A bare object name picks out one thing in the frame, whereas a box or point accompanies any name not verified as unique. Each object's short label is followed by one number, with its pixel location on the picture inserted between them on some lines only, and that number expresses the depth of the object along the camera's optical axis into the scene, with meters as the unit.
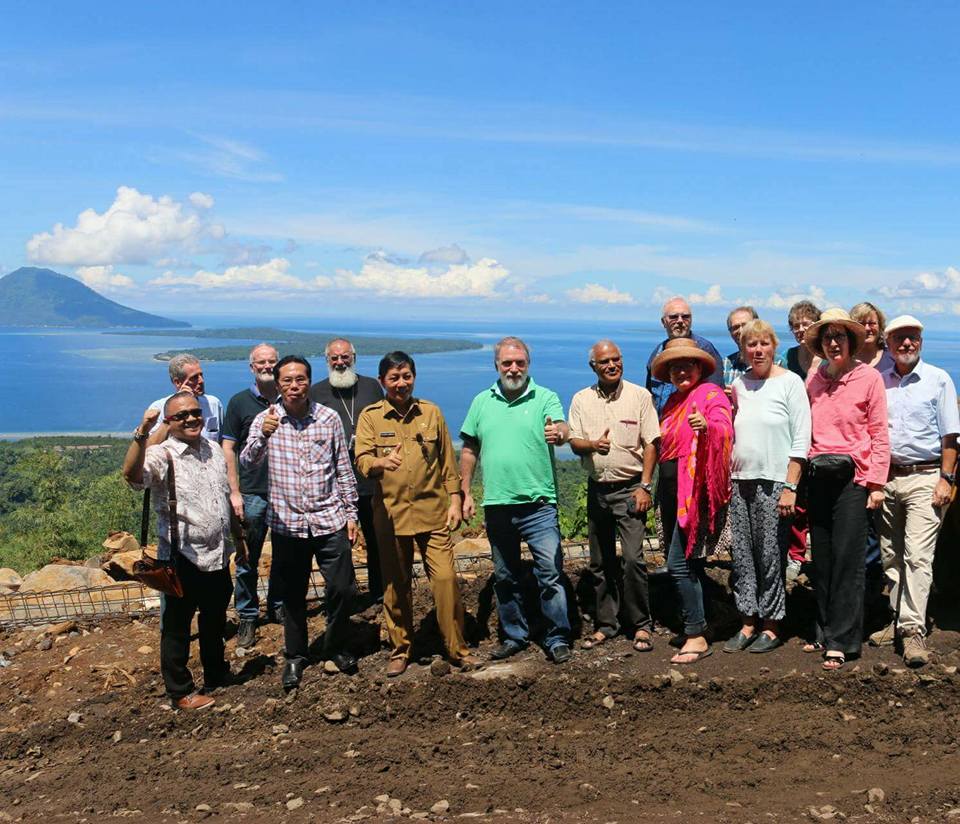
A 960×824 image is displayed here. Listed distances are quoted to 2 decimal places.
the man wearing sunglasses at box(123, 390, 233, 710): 4.91
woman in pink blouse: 5.02
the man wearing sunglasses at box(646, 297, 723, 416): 5.97
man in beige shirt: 5.32
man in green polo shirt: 5.30
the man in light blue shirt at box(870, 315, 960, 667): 5.16
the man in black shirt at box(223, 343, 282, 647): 5.87
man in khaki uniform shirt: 5.29
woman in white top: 5.06
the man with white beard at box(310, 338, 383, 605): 6.05
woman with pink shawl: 5.14
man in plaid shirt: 5.23
